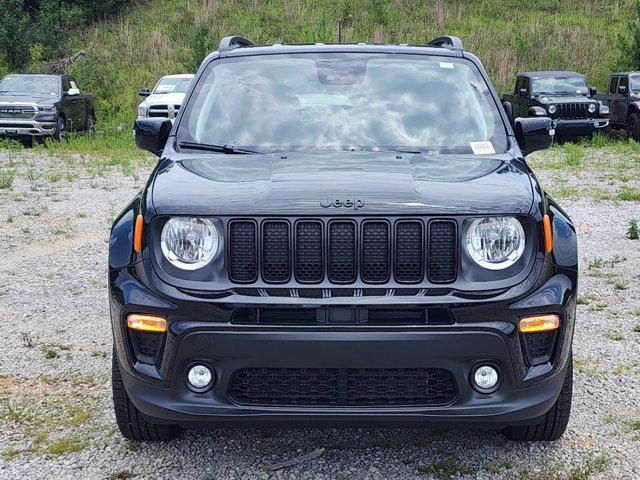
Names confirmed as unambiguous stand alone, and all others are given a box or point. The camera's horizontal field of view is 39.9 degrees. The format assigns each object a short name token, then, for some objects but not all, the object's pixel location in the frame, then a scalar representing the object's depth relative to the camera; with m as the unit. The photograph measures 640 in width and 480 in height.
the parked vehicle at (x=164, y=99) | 20.61
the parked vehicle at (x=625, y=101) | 19.69
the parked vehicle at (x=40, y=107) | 19.25
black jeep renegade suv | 3.13
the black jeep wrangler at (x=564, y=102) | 20.14
